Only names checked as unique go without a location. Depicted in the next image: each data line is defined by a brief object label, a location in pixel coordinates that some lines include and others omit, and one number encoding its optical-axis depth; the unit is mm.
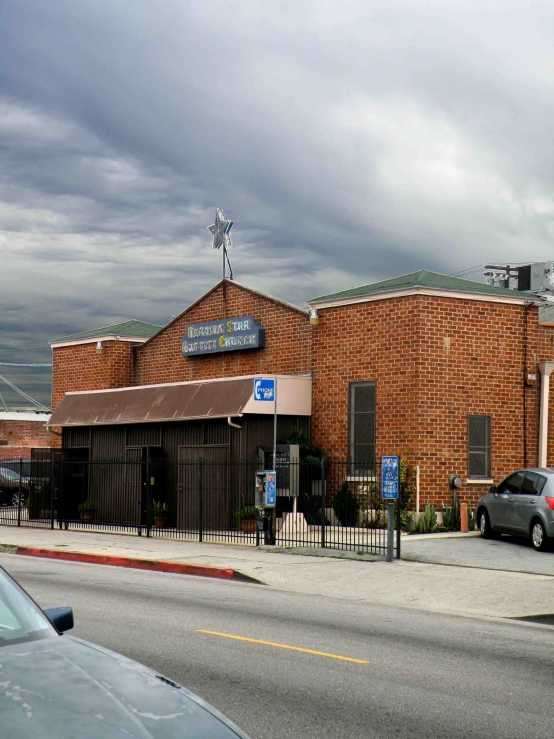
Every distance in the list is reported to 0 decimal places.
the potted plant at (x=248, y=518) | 24391
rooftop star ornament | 30219
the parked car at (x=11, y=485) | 40094
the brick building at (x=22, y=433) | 62819
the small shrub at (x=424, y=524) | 23453
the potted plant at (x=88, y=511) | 29531
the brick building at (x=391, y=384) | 24516
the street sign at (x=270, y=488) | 20781
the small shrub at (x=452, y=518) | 23828
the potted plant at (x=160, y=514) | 27484
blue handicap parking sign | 18266
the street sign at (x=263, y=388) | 22844
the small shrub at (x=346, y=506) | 23750
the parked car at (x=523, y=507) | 19328
